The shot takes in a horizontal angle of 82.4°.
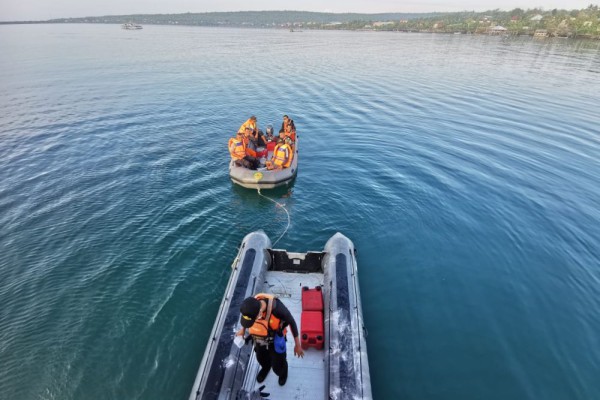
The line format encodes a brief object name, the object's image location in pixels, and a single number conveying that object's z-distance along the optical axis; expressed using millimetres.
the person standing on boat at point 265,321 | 4832
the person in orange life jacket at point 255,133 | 15641
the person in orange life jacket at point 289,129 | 15383
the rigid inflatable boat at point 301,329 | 5684
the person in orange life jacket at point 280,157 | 13633
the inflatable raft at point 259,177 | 13391
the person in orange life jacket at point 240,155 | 13734
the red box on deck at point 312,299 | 7352
